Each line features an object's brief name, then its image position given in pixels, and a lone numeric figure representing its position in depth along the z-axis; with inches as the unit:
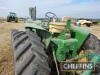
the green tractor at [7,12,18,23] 617.5
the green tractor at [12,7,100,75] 39.8
